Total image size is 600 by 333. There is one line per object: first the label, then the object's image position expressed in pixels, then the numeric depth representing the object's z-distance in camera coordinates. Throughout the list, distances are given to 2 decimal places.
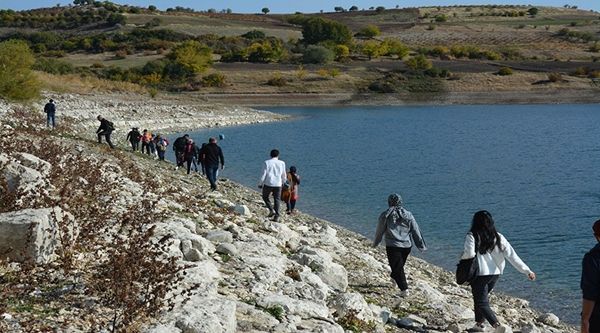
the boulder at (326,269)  10.08
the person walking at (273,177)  15.73
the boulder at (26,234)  7.03
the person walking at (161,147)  28.36
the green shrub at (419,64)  101.06
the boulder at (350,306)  8.30
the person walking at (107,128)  28.07
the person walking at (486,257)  8.50
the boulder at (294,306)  7.65
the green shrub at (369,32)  156.50
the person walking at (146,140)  29.91
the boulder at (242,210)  15.20
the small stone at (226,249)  9.79
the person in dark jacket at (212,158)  19.86
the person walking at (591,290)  6.21
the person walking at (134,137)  30.03
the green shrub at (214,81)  91.56
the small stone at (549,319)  11.62
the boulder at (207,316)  5.94
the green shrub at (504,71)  96.89
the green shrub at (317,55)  109.26
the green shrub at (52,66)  76.75
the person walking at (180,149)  26.09
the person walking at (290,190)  18.58
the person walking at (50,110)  31.66
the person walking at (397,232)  10.52
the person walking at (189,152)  24.94
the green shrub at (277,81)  93.25
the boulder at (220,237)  10.36
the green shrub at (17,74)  39.12
